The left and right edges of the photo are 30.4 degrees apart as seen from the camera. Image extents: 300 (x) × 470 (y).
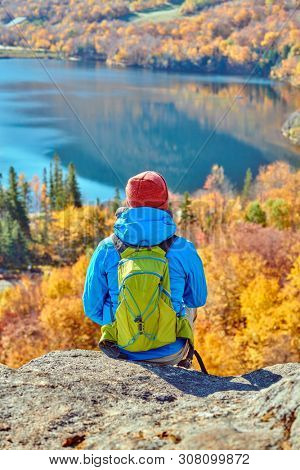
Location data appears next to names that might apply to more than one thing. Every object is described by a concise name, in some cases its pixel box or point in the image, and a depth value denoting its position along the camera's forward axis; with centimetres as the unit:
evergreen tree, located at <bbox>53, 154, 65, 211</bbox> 6581
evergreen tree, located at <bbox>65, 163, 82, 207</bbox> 6450
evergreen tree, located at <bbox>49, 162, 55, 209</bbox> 6819
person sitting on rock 377
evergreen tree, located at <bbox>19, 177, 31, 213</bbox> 6631
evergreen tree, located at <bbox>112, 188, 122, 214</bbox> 5400
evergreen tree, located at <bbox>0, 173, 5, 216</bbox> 6575
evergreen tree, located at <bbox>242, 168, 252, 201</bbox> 6675
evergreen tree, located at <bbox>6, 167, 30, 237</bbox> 6462
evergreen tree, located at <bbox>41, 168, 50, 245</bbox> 6412
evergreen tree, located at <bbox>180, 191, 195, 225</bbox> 5118
